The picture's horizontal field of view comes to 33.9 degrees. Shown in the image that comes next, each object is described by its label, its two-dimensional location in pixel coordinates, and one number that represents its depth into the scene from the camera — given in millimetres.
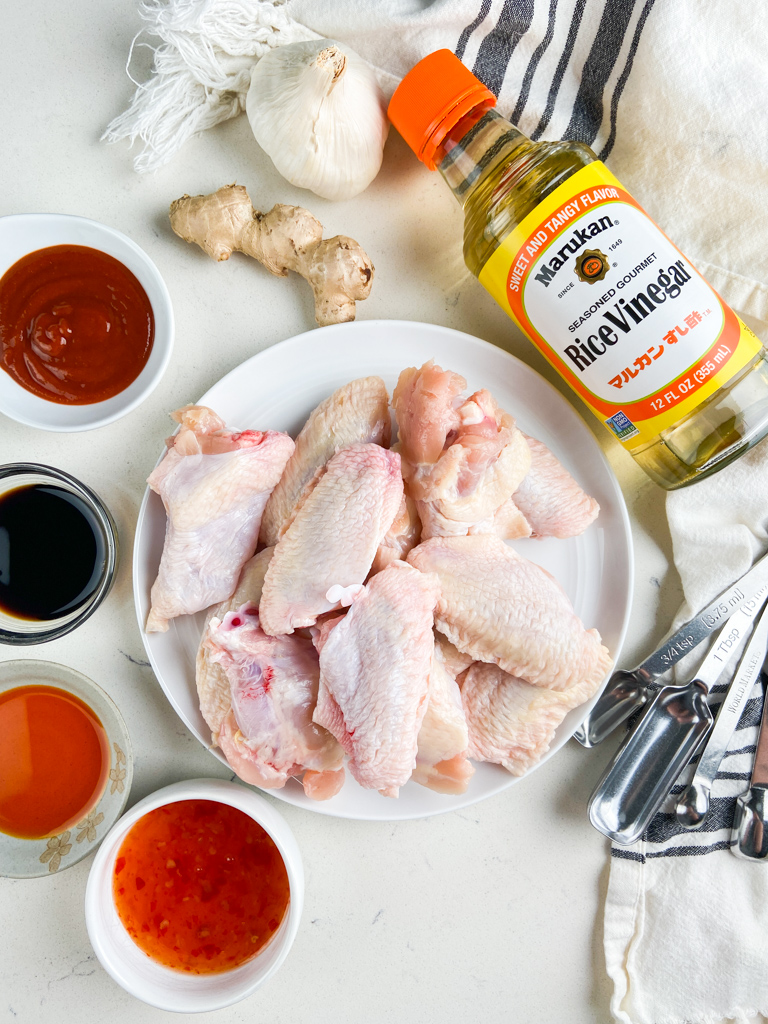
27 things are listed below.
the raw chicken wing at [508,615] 514
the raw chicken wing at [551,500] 534
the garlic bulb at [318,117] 518
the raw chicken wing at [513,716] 529
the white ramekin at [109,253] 516
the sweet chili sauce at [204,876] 553
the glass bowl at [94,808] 540
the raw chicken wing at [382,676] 498
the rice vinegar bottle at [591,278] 498
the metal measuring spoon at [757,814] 563
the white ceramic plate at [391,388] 540
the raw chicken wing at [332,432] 525
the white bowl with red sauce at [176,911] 526
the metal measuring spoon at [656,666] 555
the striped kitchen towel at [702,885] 559
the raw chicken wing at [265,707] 513
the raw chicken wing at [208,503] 513
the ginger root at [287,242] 532
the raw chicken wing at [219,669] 524
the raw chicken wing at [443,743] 515
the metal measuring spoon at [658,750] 559
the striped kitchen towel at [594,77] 534
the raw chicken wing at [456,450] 509
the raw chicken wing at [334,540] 504
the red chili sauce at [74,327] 527
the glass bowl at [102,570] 529
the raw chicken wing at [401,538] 527
